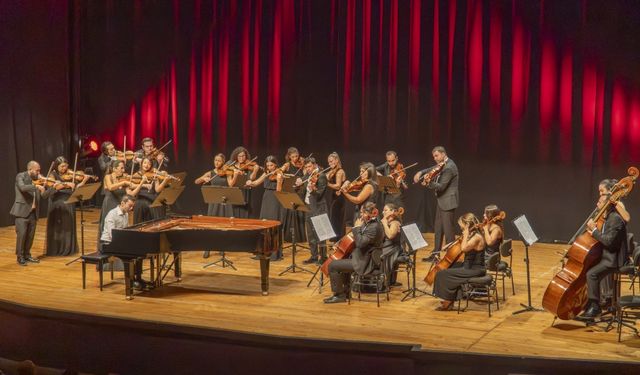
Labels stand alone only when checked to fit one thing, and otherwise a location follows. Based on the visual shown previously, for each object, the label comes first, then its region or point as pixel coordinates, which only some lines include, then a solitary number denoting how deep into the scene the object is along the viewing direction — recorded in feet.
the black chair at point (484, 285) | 33.71
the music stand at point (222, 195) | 40.50
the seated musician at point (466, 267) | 33.78
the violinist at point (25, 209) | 43.34
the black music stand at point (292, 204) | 40.29
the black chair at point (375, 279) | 35.17
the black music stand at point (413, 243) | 35.12
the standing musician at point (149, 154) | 47.44
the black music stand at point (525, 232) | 33.19
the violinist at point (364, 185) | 41.11
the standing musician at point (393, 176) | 46.44
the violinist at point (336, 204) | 43.88
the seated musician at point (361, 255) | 34.86
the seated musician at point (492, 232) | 34.45
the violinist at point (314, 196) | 42.75
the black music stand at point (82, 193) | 42.42
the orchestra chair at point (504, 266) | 34.60
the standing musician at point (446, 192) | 42.93
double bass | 31.19
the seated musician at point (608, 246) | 30.94
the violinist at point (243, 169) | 45.50
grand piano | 35.09
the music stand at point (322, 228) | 36.70
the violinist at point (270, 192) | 45.11
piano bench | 37.06
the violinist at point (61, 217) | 44.96
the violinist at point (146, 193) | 43.32
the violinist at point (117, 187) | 42.24
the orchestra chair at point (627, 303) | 30.09
